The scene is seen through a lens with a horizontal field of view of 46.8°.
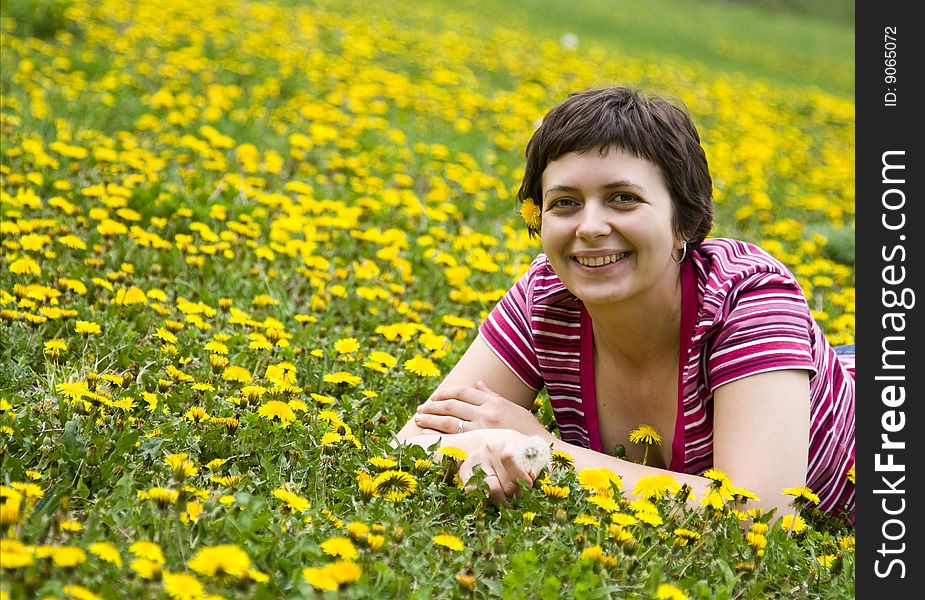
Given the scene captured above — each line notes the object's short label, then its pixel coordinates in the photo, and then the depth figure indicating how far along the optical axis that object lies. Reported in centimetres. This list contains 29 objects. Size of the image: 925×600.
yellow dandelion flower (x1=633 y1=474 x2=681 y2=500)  243
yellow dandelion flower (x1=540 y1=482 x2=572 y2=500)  239
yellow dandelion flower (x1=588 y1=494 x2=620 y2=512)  230
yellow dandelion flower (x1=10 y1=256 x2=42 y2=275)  337
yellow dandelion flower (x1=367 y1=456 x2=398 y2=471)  238
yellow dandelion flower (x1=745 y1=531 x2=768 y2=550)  228
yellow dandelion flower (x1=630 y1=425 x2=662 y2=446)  280
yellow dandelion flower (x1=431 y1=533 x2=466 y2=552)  212
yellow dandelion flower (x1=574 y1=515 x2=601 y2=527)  226
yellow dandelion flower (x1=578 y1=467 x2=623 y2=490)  241
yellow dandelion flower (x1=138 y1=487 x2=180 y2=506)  205
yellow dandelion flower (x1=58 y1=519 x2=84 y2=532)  193
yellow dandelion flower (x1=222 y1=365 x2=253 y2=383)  279
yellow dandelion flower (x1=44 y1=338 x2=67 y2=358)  284
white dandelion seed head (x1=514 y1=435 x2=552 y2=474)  250
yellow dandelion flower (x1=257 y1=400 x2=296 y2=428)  262
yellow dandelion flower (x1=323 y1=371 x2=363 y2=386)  292
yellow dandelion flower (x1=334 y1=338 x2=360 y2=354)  329
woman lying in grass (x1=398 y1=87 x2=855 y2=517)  257
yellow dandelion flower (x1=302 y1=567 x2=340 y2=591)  179
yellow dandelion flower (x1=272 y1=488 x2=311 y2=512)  221
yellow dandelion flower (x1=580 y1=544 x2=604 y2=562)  211
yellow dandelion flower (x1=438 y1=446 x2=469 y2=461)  256
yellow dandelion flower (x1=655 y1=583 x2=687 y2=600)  201
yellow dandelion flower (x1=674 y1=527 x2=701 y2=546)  228
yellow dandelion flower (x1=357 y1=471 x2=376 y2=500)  235
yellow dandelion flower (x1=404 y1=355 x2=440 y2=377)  321
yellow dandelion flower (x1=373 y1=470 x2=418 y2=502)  236
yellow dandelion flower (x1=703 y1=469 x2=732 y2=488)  237
